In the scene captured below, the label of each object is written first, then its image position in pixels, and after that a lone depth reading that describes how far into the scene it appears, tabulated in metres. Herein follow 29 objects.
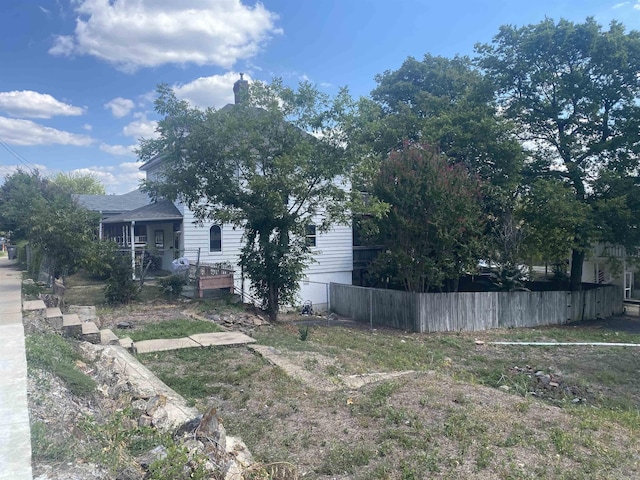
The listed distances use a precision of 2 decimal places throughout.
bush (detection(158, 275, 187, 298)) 16.27
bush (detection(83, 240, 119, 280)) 14.61
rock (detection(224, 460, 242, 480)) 3.60
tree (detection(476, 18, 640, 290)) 19.05
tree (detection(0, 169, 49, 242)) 24.67
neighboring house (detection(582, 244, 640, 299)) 23.46
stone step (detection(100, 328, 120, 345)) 8.41
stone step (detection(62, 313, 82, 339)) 8.23
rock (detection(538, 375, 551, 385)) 8.30
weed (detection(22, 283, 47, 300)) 12.29
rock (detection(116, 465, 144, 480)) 3.20
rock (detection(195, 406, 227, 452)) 4.13
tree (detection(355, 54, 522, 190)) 19.44
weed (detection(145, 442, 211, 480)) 3.13
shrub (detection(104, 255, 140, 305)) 14.72
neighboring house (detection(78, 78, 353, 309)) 20.00
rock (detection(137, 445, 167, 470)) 3.45
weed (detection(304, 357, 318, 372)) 7.64
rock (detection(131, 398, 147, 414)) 4.92
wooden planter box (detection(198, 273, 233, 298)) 16.99
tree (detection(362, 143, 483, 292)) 16.14
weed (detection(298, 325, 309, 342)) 10.99
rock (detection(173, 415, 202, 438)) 4.24
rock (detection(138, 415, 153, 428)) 4.47
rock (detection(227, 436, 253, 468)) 4.10
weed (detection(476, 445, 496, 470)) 3.92
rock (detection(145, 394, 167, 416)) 4.95
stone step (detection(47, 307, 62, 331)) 8.39
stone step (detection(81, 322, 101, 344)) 8.30
